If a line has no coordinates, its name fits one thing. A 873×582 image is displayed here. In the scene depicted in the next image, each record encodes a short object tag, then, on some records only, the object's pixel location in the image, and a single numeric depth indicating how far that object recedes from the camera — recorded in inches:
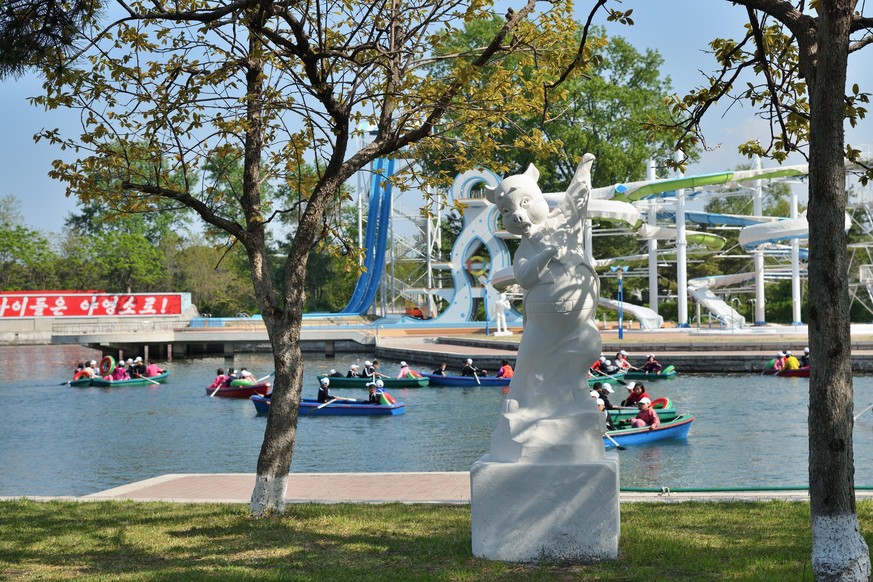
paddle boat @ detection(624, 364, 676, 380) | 1218.6
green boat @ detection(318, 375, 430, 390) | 1230.9
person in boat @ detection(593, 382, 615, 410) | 818.8
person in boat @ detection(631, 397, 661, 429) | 743.7
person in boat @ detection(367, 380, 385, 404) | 988.6
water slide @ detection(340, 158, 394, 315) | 2263.8
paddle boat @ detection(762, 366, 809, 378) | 1185.4
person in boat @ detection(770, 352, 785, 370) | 1212.0
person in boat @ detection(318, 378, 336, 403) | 990.4
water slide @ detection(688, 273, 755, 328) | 1781.5
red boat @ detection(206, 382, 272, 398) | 1192.9
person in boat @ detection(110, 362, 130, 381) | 1419.8
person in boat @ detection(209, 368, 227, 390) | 1238.9
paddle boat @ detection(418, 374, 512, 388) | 1230.9
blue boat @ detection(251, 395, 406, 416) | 973.2
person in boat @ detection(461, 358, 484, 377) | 1254.3
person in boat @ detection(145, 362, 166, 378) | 1469.0
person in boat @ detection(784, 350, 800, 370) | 1198.6
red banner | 2405.3
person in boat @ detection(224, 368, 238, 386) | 1236.5
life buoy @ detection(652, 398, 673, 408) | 824.9
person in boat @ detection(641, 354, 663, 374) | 1229.7
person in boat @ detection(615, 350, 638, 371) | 1246.3
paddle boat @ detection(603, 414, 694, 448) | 728.3
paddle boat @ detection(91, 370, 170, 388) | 1380.0
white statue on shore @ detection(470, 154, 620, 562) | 280.1
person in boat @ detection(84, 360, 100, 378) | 1392.7
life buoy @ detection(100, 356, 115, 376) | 1451.9
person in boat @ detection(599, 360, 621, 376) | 1214.9
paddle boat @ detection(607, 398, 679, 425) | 778.8
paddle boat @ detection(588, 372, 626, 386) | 1155.3
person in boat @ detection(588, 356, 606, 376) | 1212.7
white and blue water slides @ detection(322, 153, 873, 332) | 1649.7
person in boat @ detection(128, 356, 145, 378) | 1437.0
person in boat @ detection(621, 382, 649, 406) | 828.0
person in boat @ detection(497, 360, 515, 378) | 1225.4
